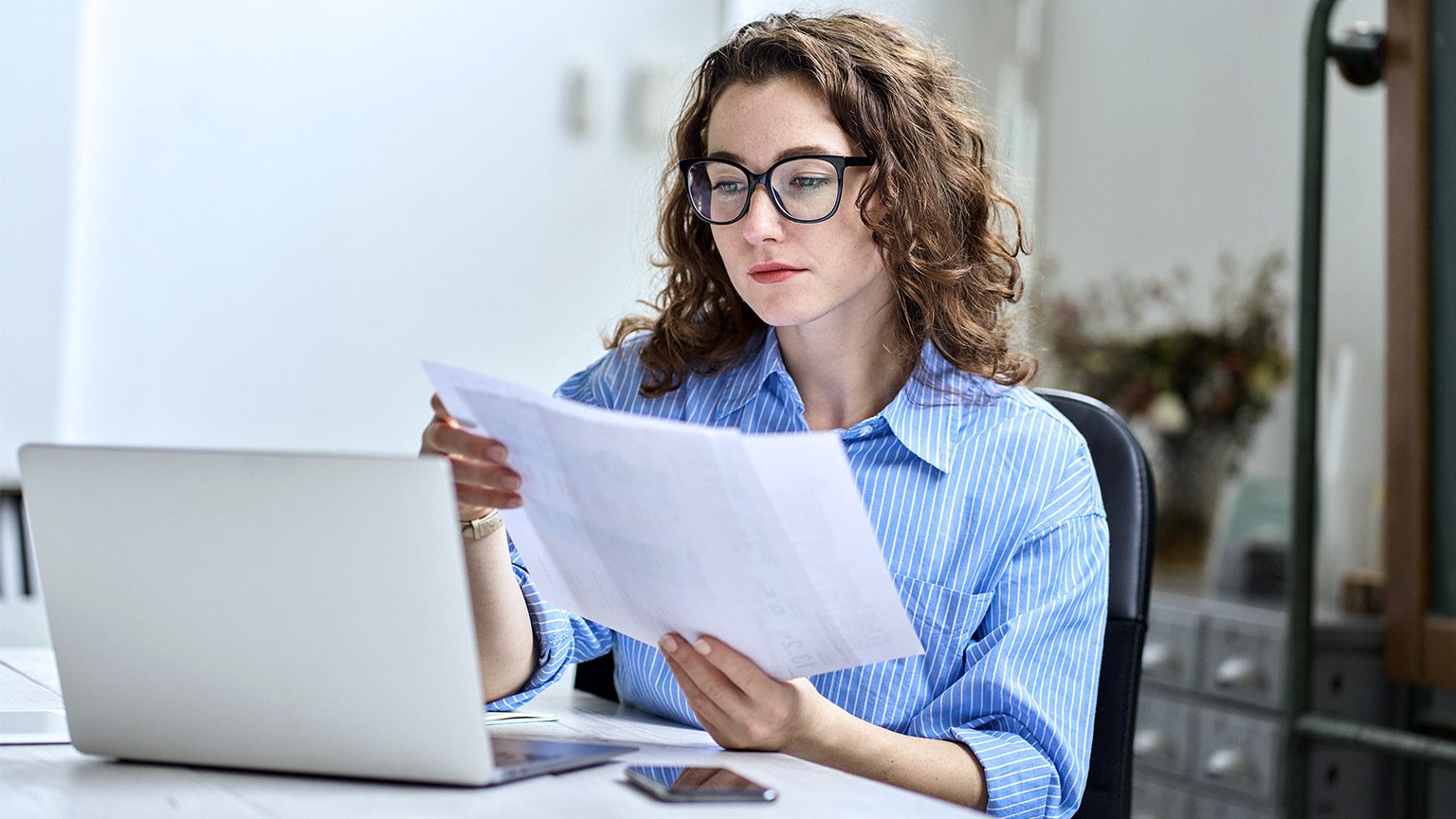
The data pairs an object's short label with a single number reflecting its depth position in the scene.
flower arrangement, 2.66
